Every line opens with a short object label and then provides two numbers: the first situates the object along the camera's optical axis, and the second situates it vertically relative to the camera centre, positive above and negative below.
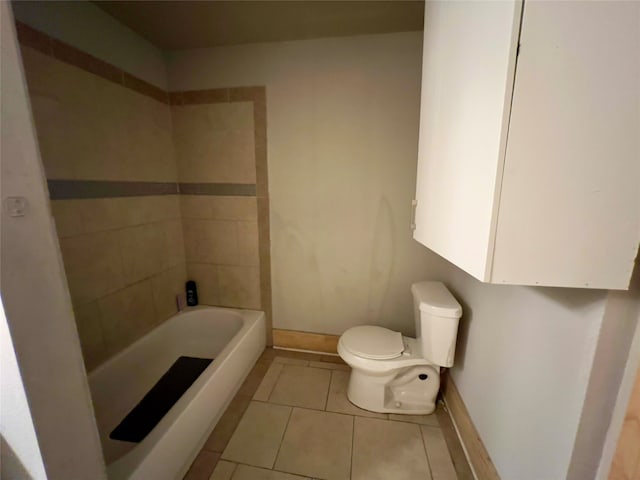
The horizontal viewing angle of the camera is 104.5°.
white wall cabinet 0.45 +0.09
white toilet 1.34 -0.99
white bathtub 1.02 -1.11
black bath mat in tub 1.31 -1.27
